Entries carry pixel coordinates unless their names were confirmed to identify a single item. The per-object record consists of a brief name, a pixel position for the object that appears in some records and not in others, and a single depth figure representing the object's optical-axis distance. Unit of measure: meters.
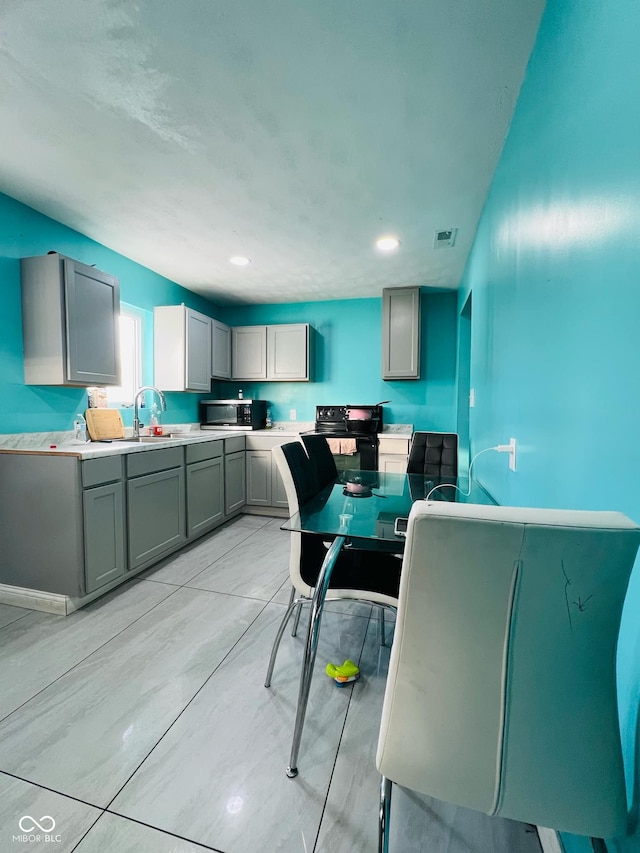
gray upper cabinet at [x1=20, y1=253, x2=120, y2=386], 2.26
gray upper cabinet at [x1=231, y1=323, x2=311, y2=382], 4.10
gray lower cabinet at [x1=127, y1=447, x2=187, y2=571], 2.40
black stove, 3.70
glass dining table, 1.20
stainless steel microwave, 4.05
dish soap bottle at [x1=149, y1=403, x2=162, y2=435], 3.36
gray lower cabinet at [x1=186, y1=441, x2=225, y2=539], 3.02
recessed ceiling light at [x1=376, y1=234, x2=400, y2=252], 2.75
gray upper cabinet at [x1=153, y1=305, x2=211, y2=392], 3.49
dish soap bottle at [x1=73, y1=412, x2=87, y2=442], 2.64
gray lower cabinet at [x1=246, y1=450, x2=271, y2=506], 3.88
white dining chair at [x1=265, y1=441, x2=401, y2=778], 1.38
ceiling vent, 2.60
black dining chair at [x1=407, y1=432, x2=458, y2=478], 2.54
